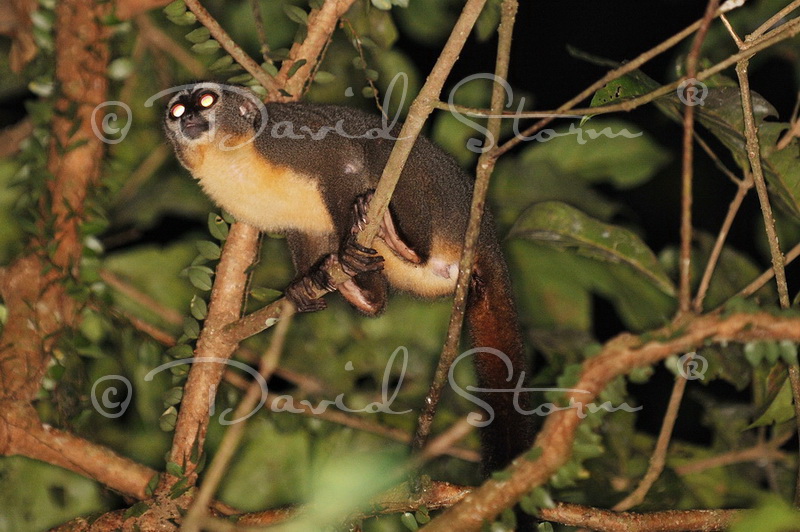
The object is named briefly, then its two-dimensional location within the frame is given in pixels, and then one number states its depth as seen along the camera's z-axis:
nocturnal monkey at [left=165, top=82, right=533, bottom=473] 6.63
